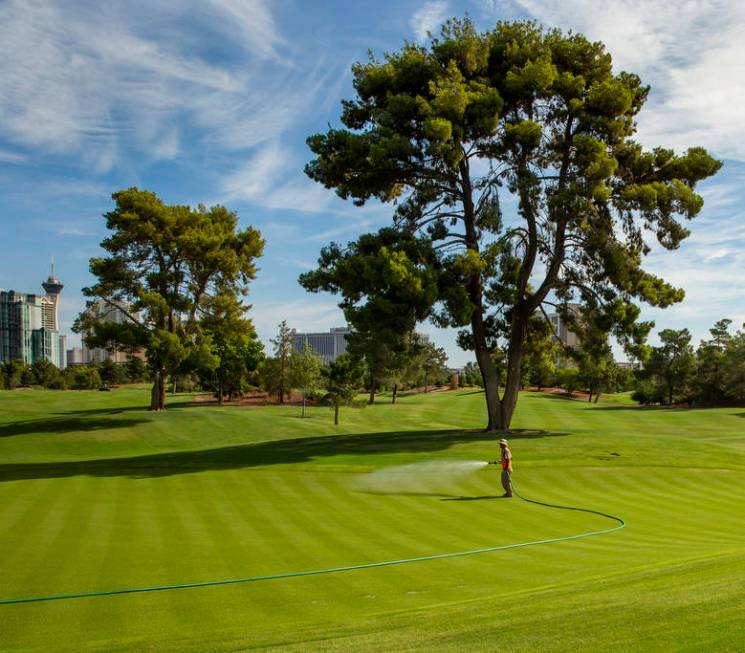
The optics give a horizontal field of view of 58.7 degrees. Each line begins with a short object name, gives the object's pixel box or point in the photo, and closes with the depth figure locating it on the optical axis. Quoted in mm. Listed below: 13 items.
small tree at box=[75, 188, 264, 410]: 38781
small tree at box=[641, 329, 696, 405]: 81812
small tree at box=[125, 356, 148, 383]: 105506
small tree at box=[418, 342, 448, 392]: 100744
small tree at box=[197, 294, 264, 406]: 70375
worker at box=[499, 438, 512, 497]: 16891
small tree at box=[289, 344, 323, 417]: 61197
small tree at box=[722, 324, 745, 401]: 70750
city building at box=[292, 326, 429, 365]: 67438
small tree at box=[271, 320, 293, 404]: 67000
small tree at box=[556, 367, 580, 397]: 97012
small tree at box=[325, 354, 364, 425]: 50094
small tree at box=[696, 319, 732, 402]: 77812
